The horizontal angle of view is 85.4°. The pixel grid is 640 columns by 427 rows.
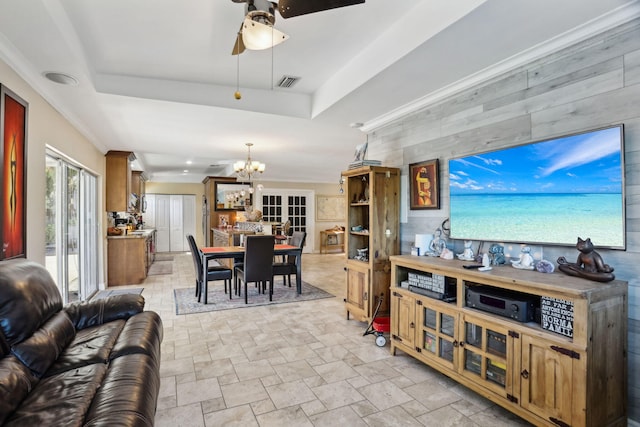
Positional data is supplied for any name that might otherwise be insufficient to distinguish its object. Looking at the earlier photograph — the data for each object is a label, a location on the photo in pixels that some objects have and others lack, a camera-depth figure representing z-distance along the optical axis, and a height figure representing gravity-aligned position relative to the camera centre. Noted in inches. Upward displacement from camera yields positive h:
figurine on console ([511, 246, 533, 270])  92.0 -13.2
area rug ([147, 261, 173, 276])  297.6 -52.1
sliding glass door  150.5 -8.6
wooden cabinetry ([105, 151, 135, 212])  246.2 +21.3
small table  449.4 -36.5
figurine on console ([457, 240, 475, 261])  110.4 -13.3
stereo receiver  81.2 -22.4
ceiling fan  67.4 +40.3
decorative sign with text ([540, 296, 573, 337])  72.4 -22.4
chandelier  258.7 +33.6
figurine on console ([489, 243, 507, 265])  102.0 -13.0
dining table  191.9 -24.4
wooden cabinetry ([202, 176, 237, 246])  388.8 -0.5
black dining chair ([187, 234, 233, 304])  194.5 -35.3
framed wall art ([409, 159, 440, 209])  130.3 +10.3
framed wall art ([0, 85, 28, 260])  93.8 +11.1
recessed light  110.9 +44.1
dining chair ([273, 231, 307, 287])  213.5 -34.3
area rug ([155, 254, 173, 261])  387.1 -53.3
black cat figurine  73.7 -12.2
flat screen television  79.3 +5.2
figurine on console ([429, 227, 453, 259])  122.5 -11.8
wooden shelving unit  143.6 -13.1
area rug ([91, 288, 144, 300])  219.6 -52.2
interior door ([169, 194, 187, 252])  456.1 -13.7
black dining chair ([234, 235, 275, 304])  191.6 -27.6
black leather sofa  53.2 -30.5
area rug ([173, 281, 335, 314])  184.5 -51.1
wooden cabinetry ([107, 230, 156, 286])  247.0 -34.7
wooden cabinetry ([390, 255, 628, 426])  69.1 -30.5
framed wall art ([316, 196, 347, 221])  454.9 +4.7
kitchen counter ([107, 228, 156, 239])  247.6 -18.0
